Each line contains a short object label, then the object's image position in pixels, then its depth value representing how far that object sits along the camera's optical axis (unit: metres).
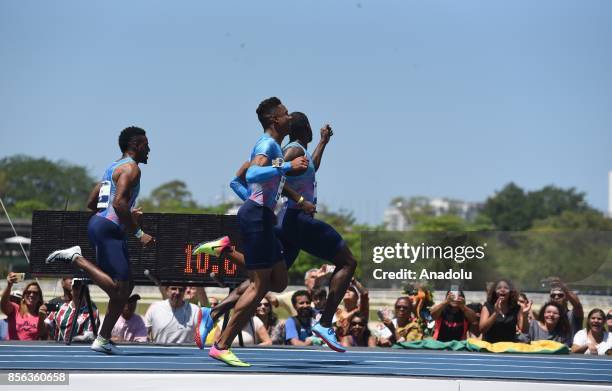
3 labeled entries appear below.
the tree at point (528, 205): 183.12
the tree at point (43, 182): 143.62
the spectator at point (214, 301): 16.85
